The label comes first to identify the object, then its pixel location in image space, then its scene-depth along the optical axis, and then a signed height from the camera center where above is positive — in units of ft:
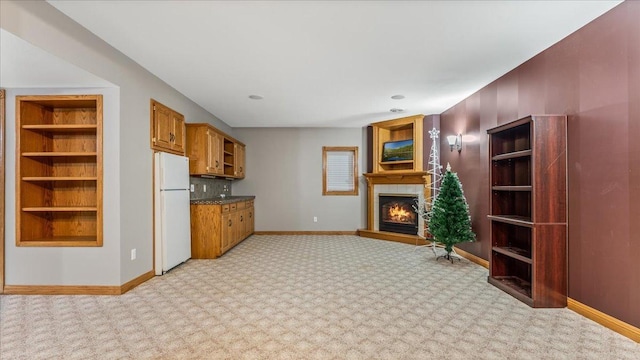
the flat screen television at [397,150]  21.52 +2.11
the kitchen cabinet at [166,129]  13.30 +2.40
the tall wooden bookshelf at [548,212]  9.81 -1.10
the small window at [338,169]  24.84 +0.82
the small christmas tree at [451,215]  15.10 -1.89
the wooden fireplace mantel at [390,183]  20.39 -0.32
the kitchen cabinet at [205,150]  16.70 +1.71
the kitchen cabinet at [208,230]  16.47 -2.84
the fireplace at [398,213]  21.39 -2.58
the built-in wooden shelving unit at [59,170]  11.21 +0.38
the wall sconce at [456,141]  17.29 +2.21
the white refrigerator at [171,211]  13.52 -1.54
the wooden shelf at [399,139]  20.73 +3.01
